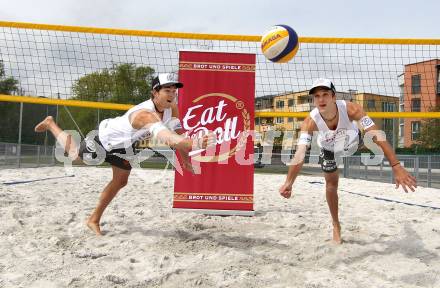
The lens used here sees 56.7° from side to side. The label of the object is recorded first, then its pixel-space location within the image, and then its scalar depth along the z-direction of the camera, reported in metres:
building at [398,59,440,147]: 39.84
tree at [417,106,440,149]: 31.89
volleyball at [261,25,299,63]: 4.58
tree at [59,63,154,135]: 10.53
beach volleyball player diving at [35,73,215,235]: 3.75
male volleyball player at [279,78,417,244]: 3.58
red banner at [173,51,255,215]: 5.00
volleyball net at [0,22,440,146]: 5.93
